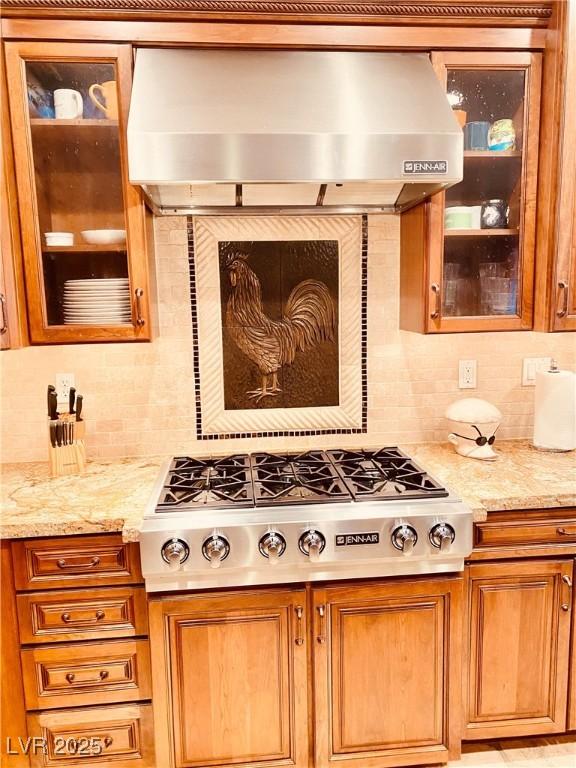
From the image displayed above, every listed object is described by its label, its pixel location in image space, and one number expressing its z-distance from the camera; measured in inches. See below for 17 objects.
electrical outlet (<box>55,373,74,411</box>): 85.7
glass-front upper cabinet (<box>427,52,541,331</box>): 76.3
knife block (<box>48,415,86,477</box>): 78.7
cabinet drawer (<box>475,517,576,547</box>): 68.6
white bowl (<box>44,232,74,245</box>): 73.8
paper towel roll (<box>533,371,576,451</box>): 83.4
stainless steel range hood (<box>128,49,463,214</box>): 59.2
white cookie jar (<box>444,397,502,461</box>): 82.4
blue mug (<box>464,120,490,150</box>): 77.5
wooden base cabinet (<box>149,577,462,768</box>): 65.4
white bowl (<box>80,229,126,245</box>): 74.5
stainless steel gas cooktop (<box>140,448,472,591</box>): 62.3
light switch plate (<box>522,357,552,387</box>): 93.0
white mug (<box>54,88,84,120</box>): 71.9
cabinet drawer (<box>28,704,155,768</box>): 66.4
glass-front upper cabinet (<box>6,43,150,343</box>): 70.0
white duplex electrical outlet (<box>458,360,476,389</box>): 92.0
